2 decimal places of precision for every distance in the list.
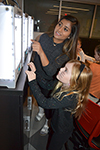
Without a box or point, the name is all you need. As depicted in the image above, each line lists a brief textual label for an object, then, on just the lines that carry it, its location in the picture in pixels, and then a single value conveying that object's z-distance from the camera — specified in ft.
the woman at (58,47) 3.44
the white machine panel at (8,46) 1.76
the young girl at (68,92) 2.80
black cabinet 2.15
